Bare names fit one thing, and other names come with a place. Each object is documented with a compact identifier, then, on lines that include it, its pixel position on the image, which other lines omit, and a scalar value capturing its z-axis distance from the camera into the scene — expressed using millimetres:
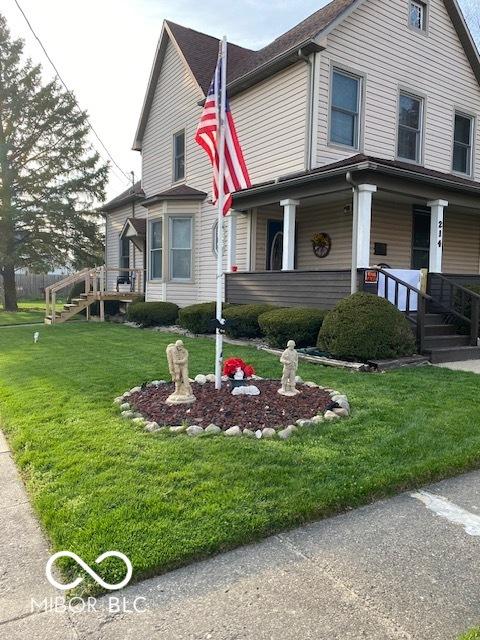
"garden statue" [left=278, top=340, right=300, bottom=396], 5117
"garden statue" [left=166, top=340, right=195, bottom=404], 4840
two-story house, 10539
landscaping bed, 4406
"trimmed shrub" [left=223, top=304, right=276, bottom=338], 10289
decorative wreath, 12664
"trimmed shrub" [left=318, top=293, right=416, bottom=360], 7562
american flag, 5297
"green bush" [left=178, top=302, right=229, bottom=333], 11398
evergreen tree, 21781
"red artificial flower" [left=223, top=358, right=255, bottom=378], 5484
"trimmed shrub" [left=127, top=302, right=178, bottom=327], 13625
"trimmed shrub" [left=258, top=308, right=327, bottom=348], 8883
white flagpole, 5209
